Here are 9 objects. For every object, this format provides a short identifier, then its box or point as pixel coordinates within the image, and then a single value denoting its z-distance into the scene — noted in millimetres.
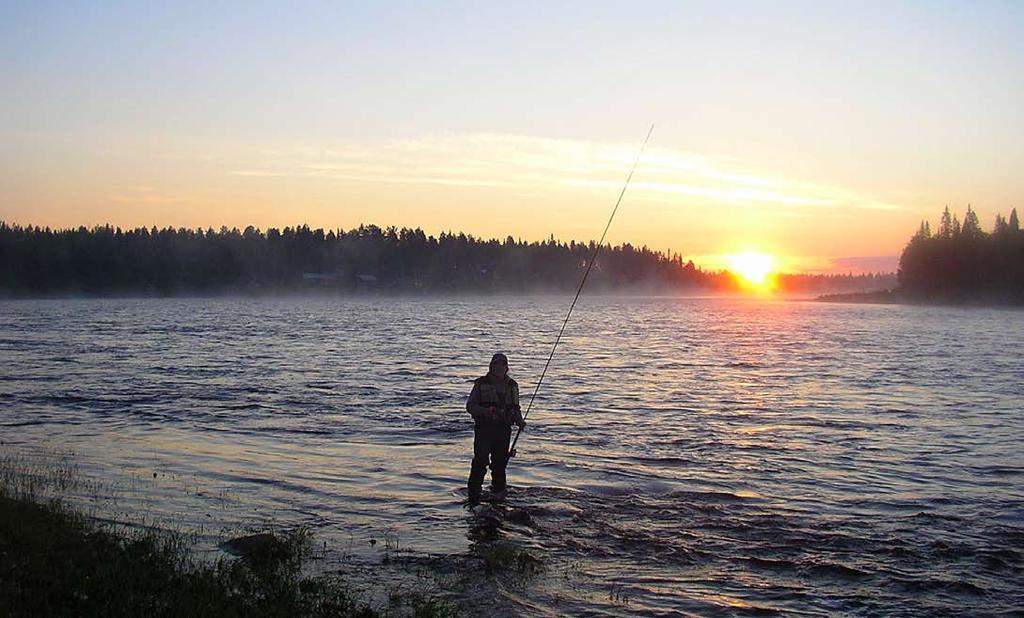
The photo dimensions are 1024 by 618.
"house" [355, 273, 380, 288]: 189625
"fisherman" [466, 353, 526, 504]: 13438
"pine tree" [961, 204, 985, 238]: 134000
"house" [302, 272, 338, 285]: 191000
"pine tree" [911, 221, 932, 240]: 147875
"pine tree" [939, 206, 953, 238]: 139075
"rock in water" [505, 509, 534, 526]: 12991
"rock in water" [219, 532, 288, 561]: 10328
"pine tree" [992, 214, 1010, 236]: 135175
